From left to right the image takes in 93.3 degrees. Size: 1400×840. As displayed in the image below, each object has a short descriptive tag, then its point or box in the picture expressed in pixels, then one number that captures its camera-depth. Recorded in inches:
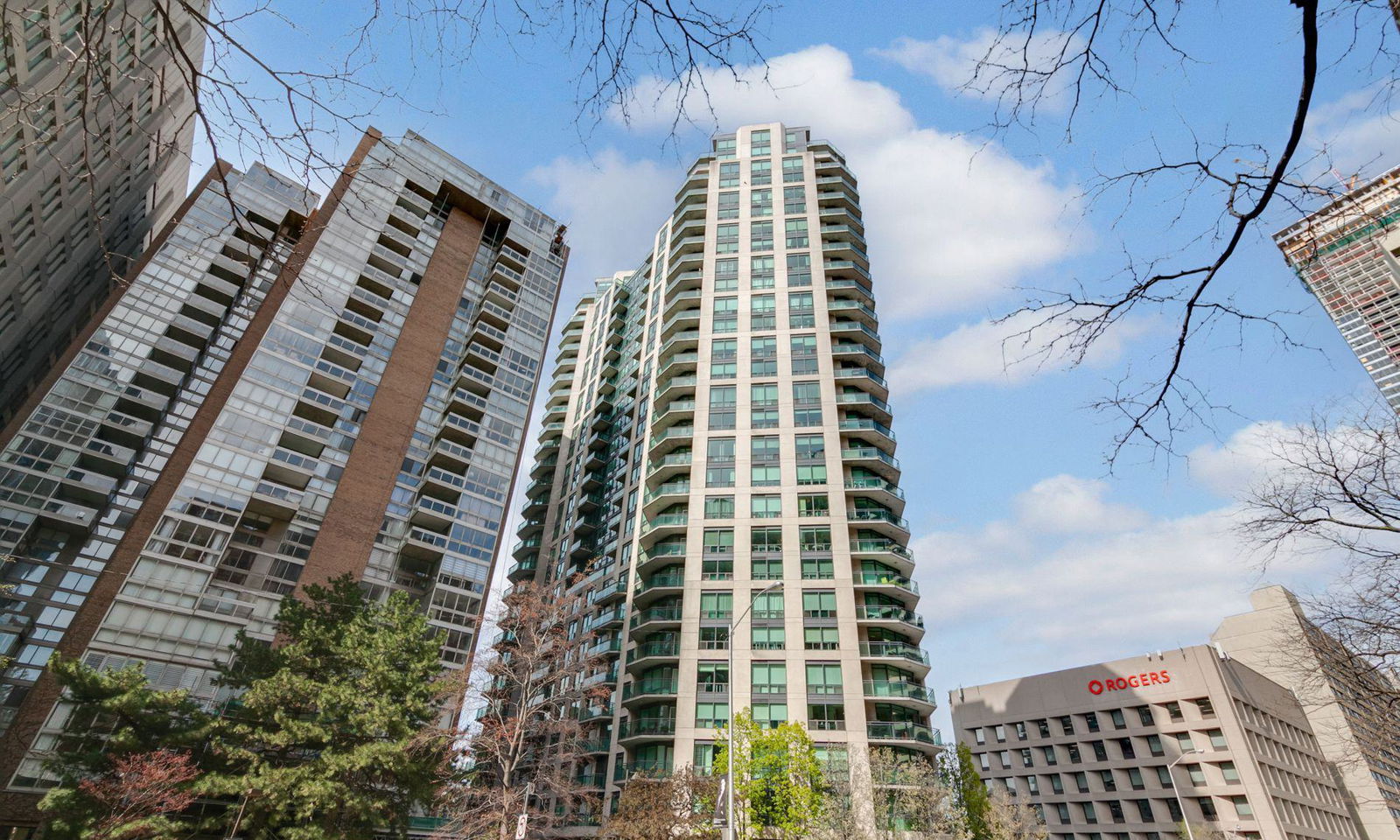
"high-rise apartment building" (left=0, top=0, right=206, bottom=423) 1177.8
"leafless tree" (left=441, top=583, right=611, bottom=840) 1004.6
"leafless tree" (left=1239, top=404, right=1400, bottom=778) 393.4
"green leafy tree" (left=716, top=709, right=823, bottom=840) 1206.9
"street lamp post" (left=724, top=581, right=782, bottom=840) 725.3
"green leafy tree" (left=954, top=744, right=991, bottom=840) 1537.9
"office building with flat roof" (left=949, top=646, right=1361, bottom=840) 2167.8
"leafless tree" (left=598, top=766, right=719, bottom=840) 1090.1
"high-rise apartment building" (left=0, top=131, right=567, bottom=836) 1392.7
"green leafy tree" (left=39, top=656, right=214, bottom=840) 904.9
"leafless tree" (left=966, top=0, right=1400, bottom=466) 152.3
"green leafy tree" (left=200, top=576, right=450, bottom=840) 946.7
